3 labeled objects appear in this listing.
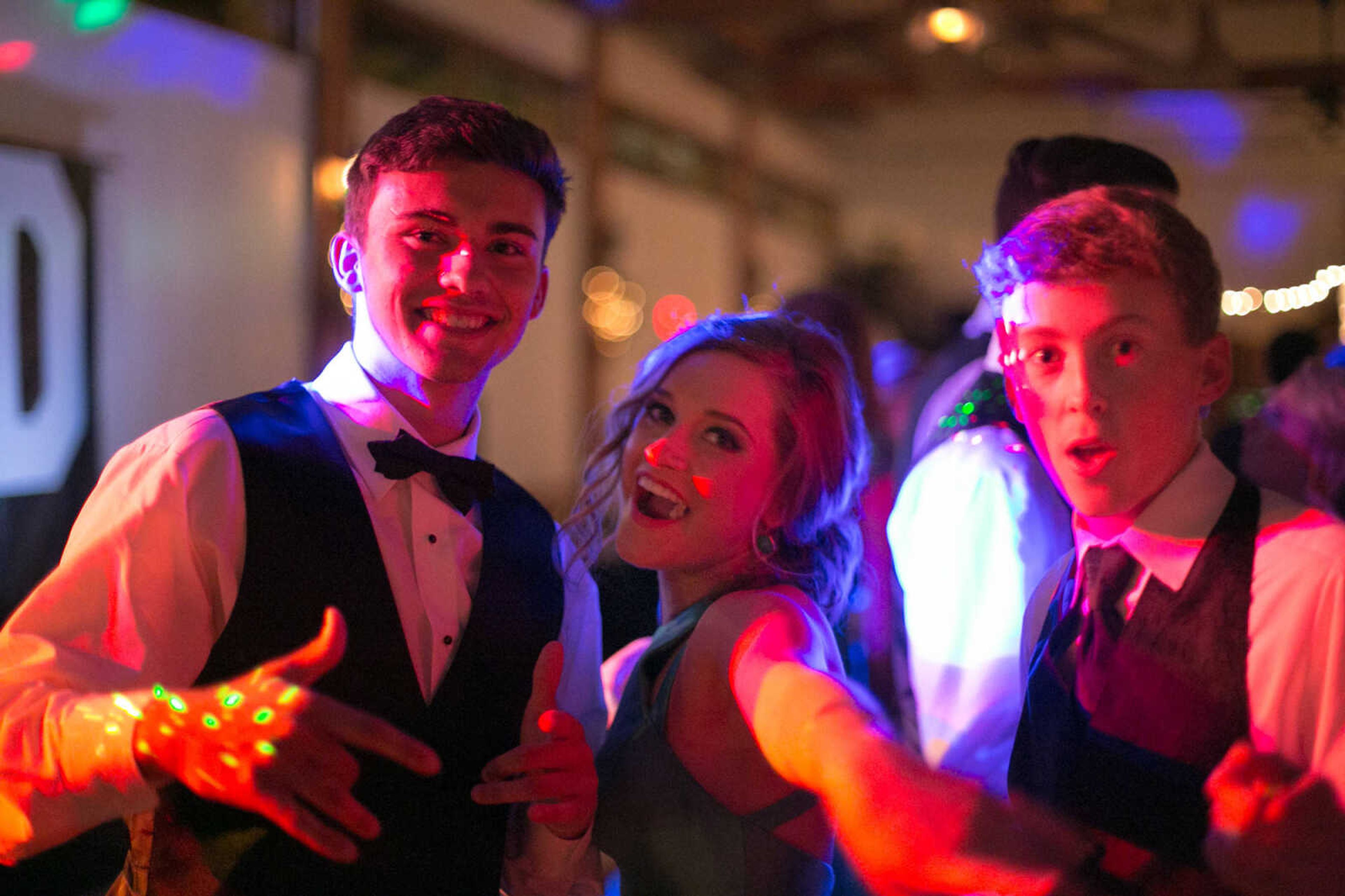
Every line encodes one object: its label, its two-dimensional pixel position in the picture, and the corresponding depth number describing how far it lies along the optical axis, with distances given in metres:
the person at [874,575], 1.99
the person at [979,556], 1.40
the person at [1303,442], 2.54
